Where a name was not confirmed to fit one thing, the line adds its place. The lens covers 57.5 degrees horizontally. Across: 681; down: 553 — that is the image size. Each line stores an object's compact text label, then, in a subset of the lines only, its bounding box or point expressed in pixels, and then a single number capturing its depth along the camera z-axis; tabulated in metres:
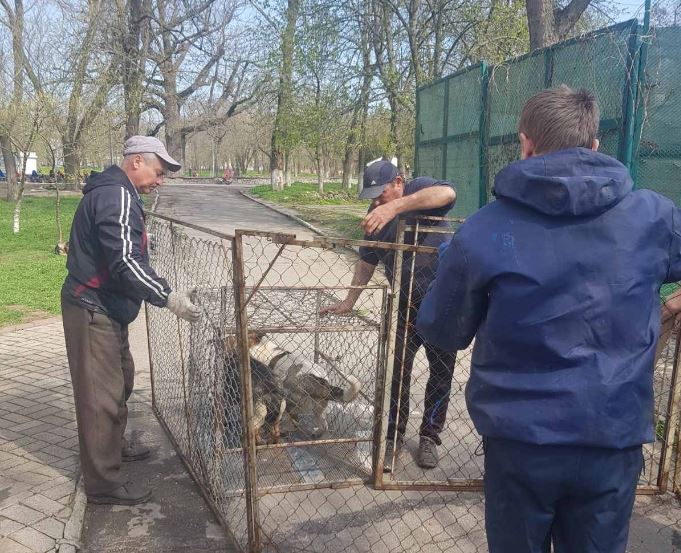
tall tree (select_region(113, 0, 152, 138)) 22.06
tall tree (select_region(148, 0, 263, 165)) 25.12
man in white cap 2.96
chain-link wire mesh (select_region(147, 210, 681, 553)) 2.96
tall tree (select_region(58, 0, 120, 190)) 16.56
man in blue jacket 1.51
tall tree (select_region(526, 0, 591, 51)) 8.70
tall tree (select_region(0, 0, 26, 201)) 16.14
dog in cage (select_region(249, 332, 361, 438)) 3.64
